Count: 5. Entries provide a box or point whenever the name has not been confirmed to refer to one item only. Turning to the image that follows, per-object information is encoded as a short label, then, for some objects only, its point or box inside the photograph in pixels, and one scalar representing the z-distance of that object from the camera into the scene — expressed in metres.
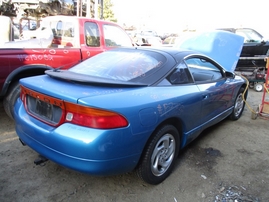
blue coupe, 1.86
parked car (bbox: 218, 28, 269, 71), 8.16
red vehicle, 3.50
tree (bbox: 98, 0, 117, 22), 31.59
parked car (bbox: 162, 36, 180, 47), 17.55
